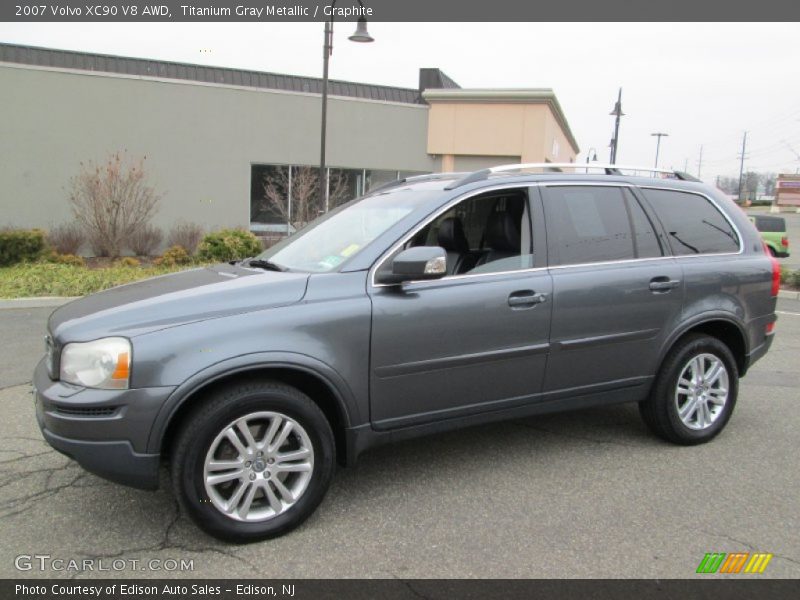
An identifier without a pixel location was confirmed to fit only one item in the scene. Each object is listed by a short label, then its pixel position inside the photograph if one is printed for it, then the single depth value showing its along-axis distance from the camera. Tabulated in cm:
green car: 1908
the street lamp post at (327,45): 1197
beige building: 2052
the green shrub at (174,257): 1374
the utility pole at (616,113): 2812
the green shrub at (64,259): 1330
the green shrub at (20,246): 1272
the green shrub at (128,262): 1381
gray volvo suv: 294
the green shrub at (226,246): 1323
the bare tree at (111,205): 1463
